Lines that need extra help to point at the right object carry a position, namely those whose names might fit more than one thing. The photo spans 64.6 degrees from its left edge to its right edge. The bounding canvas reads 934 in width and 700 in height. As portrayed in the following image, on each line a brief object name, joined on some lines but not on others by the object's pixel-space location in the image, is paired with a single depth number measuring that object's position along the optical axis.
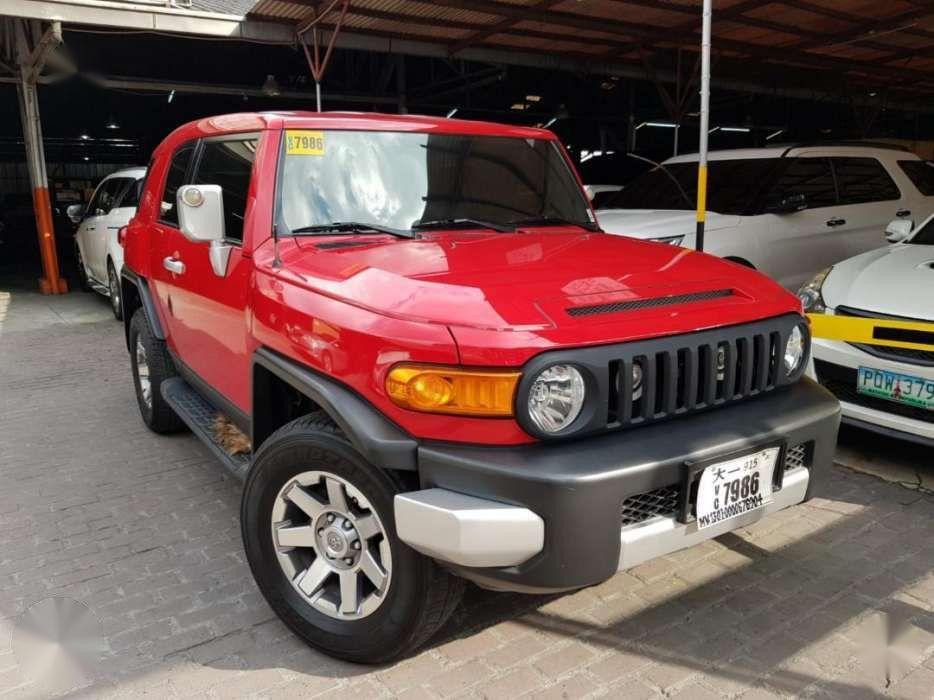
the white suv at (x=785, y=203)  6.08
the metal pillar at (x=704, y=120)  4.78
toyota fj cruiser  2.02
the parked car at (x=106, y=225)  8.36
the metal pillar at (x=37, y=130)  9.84
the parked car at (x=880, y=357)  3.63
